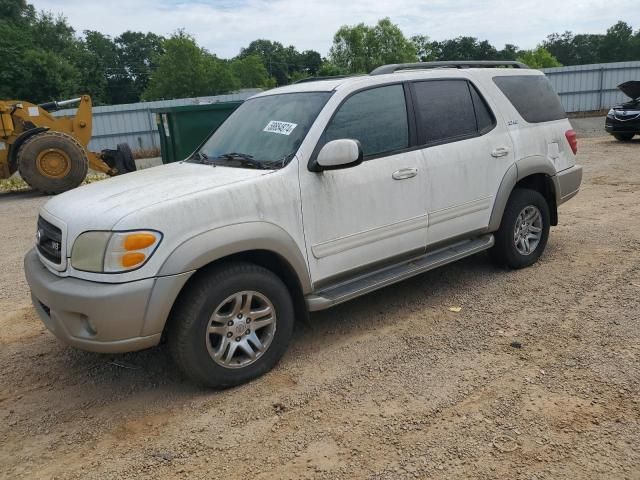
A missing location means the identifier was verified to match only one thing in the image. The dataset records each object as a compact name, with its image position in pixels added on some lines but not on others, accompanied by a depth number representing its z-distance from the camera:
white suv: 3.05
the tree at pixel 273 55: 90.44
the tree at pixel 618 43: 79.00
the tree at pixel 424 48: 64.94
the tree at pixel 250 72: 63.22
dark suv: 14.51
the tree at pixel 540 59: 55.99
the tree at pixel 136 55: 81.38
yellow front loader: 11.66
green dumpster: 10.08
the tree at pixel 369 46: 54.34
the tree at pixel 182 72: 43.50
